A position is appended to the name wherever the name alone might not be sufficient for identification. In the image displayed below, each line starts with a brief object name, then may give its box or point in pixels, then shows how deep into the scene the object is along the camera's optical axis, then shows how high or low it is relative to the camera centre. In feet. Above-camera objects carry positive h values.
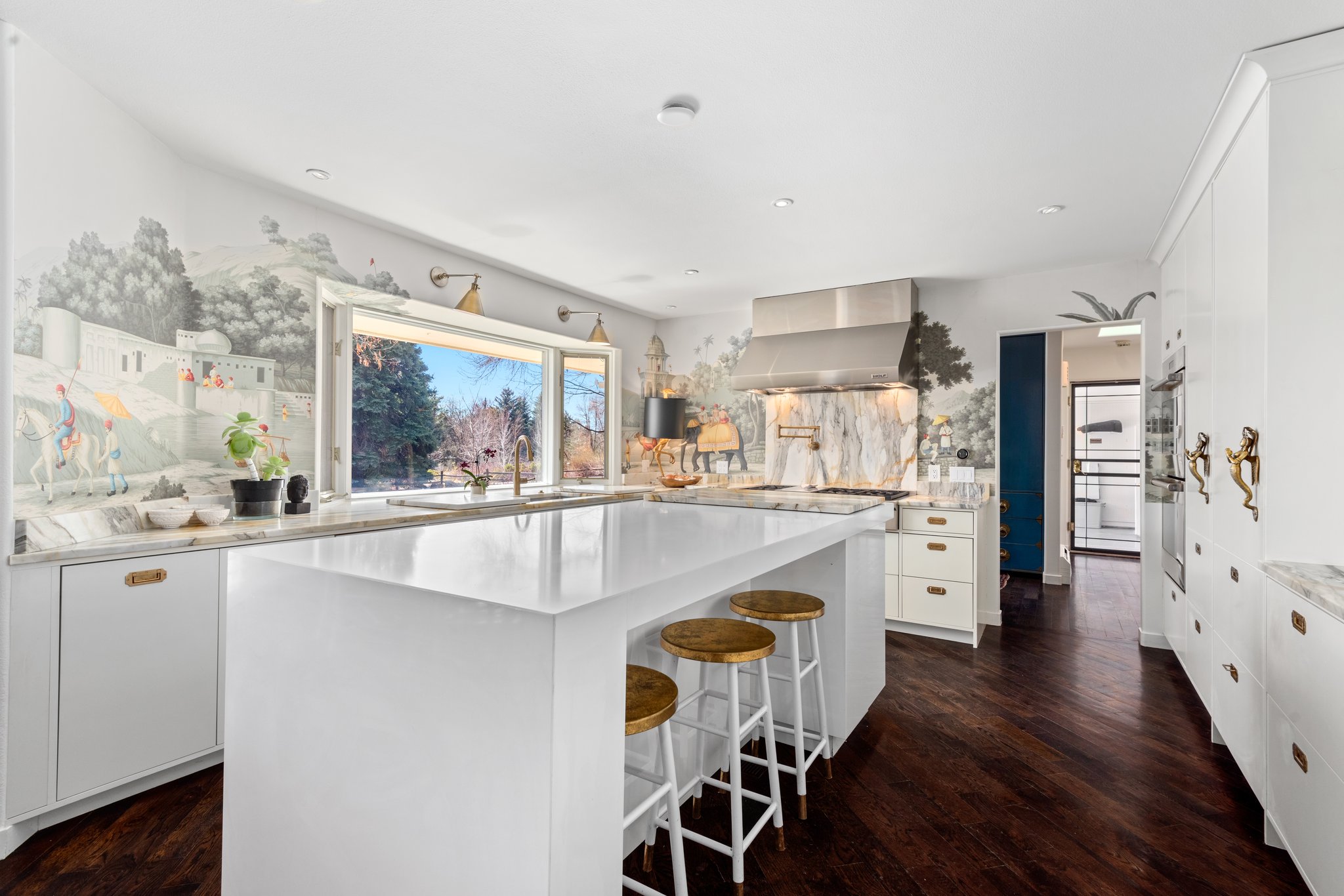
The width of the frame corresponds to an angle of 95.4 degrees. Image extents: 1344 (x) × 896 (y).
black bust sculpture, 9.21 -0.69
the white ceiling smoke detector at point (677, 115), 7.06 +3.94
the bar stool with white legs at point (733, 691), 5.21 -2.09
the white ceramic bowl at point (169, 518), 7.54 -0.88
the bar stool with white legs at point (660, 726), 4.10 -1.82
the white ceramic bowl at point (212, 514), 7.95 -0.88
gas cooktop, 13.65 -0.92
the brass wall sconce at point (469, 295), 12.22 +3.18
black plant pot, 8.57 -0.72
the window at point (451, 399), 11.12 +1.12
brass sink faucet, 13.02 -0.45
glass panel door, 21.94 -0.41
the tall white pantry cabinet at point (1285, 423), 5.03 +0.35
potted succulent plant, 8.59 -0.47
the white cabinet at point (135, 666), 6.23 -2.38
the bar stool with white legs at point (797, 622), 6.38 -1.85
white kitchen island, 3.09 -1.47
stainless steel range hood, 13.98 +2.72
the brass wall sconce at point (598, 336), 15.96 +2.99
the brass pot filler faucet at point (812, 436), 16.43 +0.46
